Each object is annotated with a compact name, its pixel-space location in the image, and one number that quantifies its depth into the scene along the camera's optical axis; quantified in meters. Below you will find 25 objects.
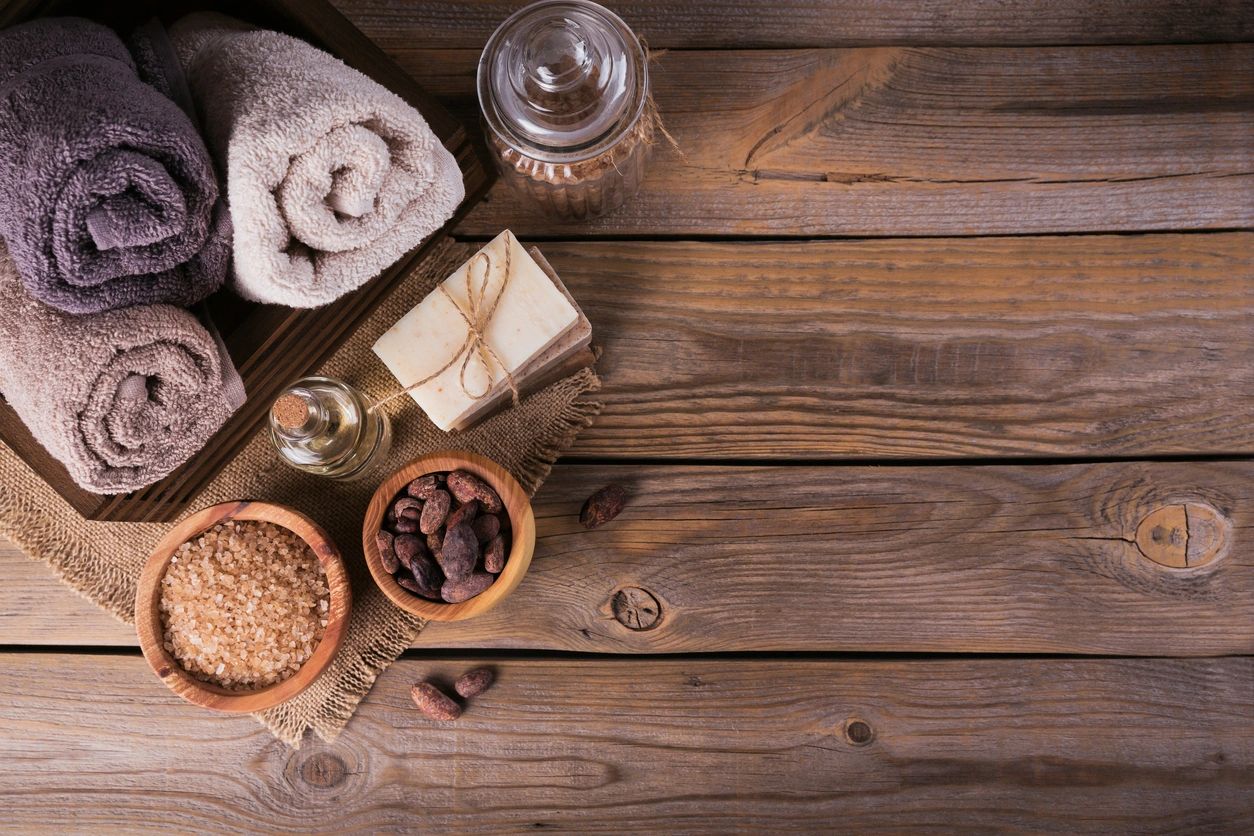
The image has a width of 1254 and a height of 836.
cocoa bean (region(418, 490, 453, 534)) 0.76
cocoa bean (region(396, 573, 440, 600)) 0.76
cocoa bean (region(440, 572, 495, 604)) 0.75
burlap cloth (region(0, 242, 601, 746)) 0.82
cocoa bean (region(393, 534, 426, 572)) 0.76
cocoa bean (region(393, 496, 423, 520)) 0.77
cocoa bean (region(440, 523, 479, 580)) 0.75
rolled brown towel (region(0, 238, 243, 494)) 0.56
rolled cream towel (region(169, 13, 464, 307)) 0.55
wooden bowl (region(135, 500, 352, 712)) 0.75
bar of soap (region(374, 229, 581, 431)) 0.76
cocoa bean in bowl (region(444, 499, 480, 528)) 0.76
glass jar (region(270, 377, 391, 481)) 0.71
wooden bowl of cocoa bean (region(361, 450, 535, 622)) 0.76
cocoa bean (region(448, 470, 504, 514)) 0.76
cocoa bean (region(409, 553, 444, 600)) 0.75
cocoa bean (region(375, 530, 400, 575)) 0.76
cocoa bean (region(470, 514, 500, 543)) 0.77
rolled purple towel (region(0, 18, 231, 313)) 0.50
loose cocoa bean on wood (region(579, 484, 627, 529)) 0.84
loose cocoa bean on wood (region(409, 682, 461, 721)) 0.84
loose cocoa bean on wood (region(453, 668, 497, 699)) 0.84
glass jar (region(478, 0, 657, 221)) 0.71
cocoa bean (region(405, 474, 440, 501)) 0.76
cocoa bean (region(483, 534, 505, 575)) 0.76
